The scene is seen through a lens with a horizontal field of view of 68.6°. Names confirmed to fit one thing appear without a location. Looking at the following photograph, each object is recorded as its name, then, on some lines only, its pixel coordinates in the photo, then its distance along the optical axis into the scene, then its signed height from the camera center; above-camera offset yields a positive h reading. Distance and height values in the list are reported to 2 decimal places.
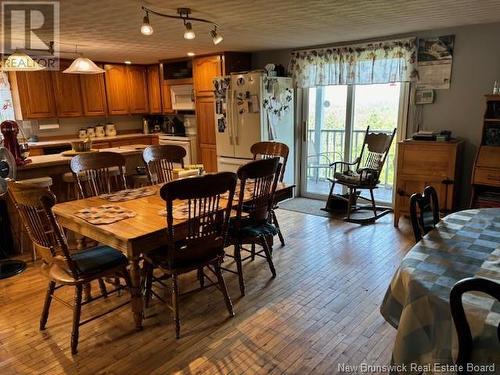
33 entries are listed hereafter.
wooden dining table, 2.01 -0.66
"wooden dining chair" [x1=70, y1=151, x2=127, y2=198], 2.95 -0.44
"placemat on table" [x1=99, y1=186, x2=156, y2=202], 2.75 -0.63
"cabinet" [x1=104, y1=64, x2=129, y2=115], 6.29 +0.41
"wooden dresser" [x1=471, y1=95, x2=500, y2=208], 3.46 -0.53
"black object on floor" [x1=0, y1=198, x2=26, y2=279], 3.29 -1.23
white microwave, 5.95 +0.23
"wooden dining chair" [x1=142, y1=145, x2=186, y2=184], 3.43 -0.45
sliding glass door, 4.68 -0.21
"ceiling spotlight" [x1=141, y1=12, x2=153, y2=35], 2.47 +0.56
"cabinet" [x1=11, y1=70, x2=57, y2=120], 5.29 +0.29
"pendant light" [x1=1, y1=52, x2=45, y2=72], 3.28 +0.45
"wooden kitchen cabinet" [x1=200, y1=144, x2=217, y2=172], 5.71 -0.71
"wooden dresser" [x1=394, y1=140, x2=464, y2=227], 3.76 -0.64
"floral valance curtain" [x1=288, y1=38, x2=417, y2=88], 4.19 +0.55
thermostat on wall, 4.15 +0.12
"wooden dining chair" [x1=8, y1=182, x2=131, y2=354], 2.02 -0.88
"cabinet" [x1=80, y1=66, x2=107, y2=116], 5.98 +0.30
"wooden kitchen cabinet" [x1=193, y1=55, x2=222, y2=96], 5.36 +0.56
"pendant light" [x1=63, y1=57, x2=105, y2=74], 3.55 +0.44
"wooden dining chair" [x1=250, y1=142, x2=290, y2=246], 3.44 -0.39
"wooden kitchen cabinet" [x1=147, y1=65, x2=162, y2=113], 6.62 +0.41
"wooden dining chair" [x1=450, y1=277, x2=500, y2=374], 1.03 -0.59
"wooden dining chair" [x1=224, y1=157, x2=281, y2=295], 2.57 -0.76
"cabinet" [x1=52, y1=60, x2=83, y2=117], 5.66 +0.31
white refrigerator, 4.77 -0.06
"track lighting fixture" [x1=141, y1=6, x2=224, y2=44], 2.72 +0.74
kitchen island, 3.48 -0.59
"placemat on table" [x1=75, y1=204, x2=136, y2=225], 2.23 -0.64
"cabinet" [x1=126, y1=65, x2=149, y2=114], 6.57 +0.41
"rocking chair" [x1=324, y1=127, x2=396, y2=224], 4.32 -0.80
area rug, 4.77 -1.31
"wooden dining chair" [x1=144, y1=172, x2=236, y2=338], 2.03 -0.71
